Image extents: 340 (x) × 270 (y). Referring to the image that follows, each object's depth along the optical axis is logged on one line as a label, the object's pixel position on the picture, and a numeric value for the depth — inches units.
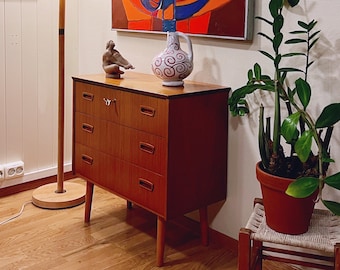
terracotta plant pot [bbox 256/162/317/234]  75.9
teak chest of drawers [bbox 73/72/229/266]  92.4
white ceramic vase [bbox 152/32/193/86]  97.0
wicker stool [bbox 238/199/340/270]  73.2
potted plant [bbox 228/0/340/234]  70.3
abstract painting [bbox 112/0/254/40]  94.4
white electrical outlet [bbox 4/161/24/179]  131.3
